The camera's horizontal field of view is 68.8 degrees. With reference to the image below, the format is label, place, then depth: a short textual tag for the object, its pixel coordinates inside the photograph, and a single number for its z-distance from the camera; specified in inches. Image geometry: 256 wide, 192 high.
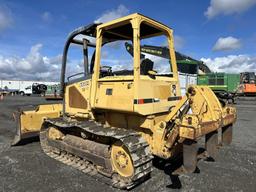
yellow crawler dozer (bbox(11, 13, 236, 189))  125.7
